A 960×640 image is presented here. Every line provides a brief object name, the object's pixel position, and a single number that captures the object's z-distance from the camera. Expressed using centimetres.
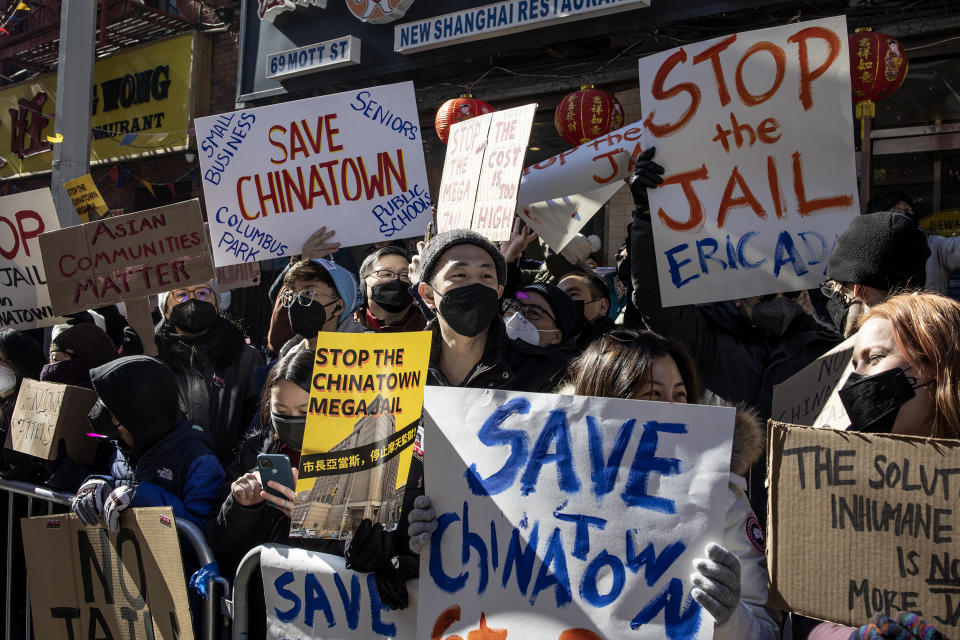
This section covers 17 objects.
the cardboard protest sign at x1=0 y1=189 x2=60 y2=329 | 525
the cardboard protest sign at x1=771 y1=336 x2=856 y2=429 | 211
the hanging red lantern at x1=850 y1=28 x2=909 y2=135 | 531
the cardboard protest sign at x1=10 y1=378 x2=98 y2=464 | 360
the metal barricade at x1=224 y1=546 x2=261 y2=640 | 244
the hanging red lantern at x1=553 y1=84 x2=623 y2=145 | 679
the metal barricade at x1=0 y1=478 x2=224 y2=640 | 263
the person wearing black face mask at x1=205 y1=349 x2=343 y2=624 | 248
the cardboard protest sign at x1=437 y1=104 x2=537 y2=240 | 341
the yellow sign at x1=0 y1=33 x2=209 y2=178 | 1173
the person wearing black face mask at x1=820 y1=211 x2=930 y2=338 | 249
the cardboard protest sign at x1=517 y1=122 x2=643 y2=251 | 360
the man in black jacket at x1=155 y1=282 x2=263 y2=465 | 406
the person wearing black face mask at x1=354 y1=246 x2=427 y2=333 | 368
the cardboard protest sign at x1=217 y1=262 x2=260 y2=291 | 604
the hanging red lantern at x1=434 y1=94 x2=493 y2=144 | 705
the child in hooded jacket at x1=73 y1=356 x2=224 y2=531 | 290
